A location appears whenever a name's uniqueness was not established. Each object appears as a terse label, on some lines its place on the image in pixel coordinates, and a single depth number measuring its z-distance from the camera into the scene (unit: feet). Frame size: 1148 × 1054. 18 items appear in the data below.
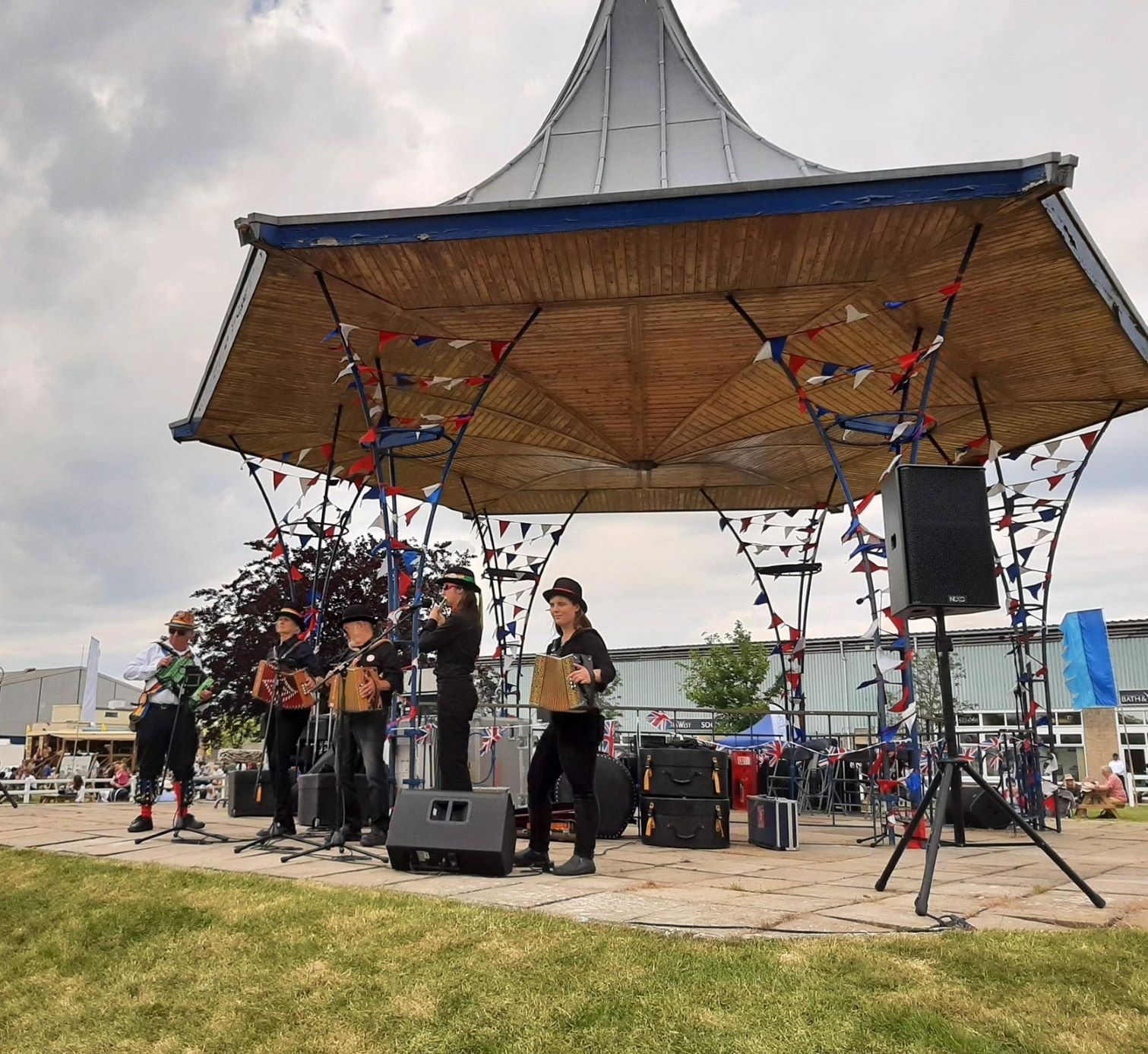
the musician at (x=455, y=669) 20.79
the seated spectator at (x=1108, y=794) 51.11
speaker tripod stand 14.30
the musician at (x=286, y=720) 24.44
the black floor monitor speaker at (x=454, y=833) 17.61
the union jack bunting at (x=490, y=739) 27.14
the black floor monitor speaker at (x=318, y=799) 26.91
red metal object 44.16
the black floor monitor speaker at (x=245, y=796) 34.30
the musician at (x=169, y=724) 24.62
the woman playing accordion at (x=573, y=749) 18.57
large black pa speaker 16.40
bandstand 23.09
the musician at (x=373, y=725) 22.33
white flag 99.76
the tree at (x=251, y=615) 60.34
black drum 27.48
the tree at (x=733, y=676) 108.06
